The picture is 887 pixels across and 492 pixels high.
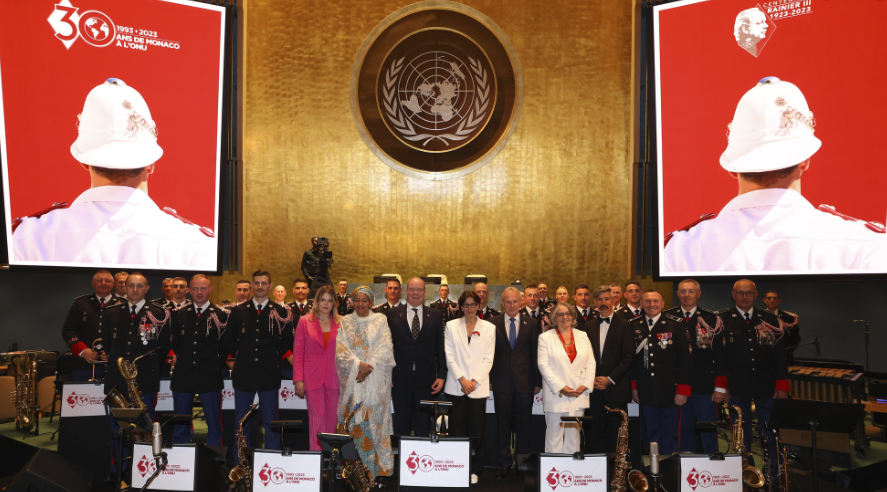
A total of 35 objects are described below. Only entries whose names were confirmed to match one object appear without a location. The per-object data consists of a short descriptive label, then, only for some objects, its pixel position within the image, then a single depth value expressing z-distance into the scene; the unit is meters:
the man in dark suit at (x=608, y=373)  5.59
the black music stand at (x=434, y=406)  4.46
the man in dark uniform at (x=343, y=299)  8.82
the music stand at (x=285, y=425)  4.29
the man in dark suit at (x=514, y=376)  5.66
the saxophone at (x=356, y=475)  4.65
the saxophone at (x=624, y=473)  4.55
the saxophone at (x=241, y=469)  4.79
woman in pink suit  5.34
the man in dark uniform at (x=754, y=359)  5.69
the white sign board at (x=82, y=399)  5.58
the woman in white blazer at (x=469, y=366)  5.54
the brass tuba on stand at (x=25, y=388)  7.11
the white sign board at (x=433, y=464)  4.48
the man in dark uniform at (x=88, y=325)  6.11
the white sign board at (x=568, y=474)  4.32
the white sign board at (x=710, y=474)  4.39
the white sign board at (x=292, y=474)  4.29
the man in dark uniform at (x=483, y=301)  7.29
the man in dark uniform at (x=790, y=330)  7.18
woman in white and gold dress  5.18
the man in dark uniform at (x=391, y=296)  6.64
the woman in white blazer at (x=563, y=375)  5.34
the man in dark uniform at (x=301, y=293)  7.79
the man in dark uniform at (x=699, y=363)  5.59
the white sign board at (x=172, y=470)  4.51
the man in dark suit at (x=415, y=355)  5.67
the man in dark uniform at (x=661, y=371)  5.46
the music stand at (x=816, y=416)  4.62
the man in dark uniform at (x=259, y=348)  5.61
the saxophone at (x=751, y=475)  4.57
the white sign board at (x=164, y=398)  6.11
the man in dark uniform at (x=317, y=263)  9.93
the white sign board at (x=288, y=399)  6.23
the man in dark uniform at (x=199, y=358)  5.57
